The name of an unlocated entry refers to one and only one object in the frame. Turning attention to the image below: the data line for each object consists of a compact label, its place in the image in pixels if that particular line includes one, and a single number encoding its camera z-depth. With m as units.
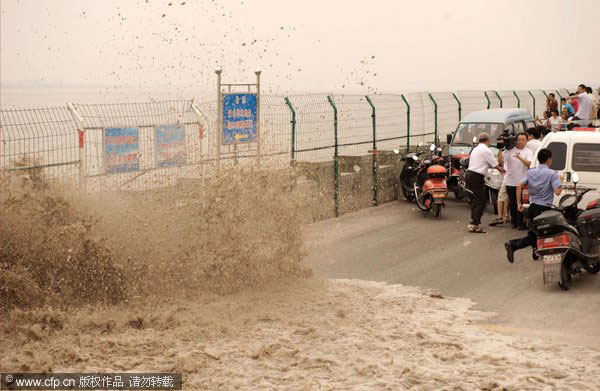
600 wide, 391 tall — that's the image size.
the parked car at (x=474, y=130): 19.06
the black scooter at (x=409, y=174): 18.78
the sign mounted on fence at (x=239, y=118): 16.20
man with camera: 15.35
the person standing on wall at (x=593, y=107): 26.88
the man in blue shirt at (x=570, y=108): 27.89
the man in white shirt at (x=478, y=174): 15.33
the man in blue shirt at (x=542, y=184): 12.41
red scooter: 16.91
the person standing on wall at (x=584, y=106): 26.31
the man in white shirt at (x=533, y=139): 16.05
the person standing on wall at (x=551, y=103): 29.98
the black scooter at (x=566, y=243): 10.72
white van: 13.61
